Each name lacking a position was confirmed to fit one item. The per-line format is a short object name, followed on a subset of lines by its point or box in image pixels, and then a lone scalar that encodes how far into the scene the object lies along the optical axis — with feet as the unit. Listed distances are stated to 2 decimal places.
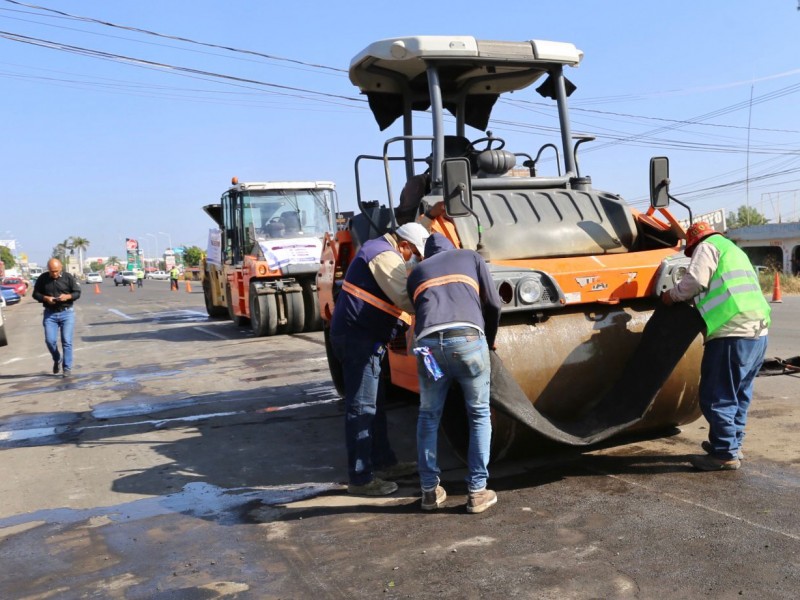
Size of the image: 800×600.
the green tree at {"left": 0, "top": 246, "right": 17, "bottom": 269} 377.54
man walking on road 35.01
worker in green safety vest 15.03
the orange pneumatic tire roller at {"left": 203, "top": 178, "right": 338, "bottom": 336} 47.19
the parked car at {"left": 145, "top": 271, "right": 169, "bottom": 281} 336.08
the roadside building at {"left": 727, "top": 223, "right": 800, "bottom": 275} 126.72
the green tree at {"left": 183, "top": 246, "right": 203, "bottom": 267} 376.27
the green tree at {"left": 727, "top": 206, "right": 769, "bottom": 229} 231.09
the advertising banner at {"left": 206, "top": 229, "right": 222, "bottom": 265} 60.59
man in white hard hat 15.39
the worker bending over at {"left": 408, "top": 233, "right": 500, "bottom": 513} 13.57
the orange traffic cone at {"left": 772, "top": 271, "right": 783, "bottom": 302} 60.23
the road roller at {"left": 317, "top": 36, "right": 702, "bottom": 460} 15.01
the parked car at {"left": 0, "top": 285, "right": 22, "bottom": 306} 122.21
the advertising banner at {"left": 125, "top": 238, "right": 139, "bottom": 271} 501.15
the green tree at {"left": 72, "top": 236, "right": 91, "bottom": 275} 530.27
